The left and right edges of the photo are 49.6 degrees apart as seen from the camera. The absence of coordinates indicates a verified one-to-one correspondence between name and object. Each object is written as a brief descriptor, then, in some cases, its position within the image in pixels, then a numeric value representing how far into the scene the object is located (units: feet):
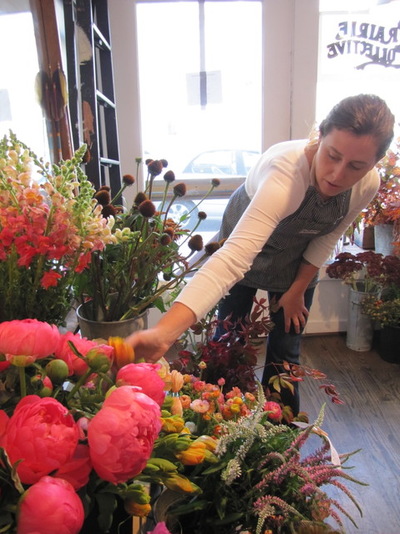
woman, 2.77
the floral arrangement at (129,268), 2.49
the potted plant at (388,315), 7.79
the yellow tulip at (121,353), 1.53
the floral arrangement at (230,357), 2.85
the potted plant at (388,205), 7.13
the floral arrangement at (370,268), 7.54
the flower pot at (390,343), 7.90
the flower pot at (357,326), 8.33
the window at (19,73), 3.77
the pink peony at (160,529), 1.38
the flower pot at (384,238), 7.84
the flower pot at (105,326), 2.54
